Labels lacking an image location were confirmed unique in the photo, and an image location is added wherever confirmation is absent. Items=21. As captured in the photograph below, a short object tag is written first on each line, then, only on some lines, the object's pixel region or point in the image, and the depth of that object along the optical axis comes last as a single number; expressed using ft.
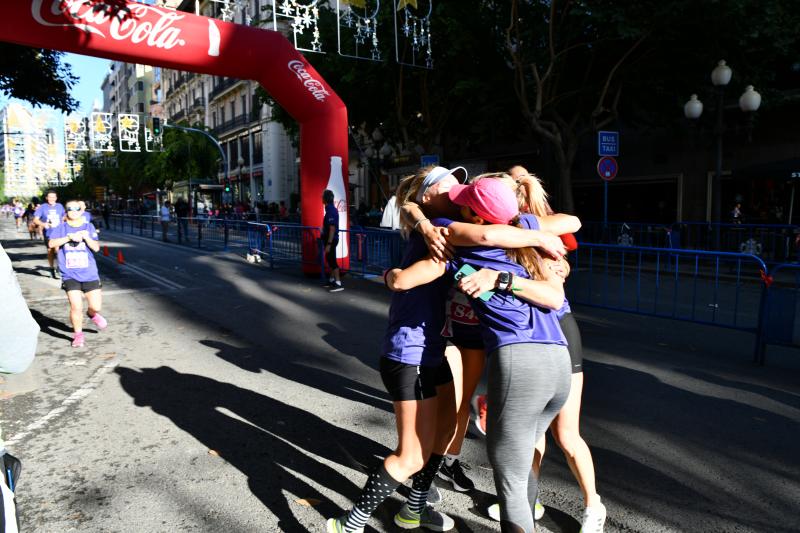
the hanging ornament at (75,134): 123.41
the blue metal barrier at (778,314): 18.58
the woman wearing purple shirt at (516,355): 7.16
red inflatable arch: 29.43
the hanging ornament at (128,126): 96.27
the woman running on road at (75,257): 21.98
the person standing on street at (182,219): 71.92
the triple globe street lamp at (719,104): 40.86
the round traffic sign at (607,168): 44.98
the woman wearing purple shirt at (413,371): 8.41
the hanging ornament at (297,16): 38.37
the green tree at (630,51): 40.83
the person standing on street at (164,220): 74.95
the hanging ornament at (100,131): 100.48
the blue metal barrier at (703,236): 43.16
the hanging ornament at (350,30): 57.47
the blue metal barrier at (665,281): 23.70
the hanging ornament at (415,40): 47.83
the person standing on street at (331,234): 34.88
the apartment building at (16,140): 580.91
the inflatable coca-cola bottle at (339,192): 38.42
